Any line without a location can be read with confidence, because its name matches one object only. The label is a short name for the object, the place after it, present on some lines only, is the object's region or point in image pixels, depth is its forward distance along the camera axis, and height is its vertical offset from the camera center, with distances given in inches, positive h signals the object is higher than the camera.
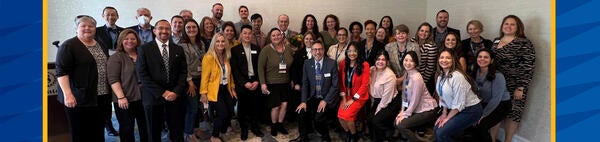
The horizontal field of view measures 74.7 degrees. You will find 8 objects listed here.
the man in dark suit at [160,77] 122.6 -3.4
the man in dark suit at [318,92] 151.9 -10.2
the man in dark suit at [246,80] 154.0 -5.4
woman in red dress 148.7 -7.9
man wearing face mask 171.6 +17.3
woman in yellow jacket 143.4 -6.3
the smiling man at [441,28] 178.4 +17.8
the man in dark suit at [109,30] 159.2 +14.9
